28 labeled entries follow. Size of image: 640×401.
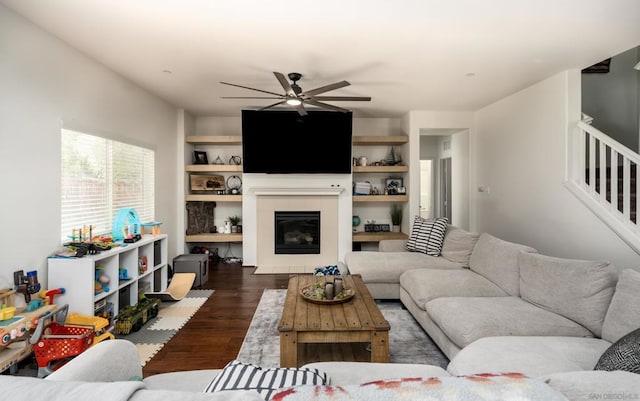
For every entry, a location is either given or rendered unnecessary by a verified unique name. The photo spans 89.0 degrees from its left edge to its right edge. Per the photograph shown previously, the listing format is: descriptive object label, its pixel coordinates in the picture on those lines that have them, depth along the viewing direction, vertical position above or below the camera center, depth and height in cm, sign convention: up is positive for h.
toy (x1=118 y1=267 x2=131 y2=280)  332 -77
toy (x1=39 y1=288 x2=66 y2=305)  253 -75
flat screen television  516 +91
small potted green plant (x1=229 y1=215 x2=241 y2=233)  571 -42
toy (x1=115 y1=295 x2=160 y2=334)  290 -109
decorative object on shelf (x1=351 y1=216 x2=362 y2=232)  596 -43
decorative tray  253 -79
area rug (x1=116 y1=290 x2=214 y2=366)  269 -121
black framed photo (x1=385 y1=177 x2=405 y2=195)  578 +23
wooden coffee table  209 -85
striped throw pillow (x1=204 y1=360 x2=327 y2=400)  122 -71
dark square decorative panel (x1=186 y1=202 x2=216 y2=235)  552 -33
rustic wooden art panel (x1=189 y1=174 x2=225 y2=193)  557 +26
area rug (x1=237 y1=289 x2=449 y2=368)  244 -120
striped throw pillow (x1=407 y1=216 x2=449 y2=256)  406 -50
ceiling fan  323 +111
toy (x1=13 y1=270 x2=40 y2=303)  239 -62
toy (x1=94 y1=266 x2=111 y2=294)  290 -74
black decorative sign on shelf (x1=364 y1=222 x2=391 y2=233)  592 -55
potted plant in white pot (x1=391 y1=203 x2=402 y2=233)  587 -35
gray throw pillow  124 -63
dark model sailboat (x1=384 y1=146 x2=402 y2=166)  582 +71
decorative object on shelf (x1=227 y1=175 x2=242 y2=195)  584 +28
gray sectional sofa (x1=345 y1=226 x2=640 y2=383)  168 -78
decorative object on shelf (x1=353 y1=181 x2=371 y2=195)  576 +16
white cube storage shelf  265 -70
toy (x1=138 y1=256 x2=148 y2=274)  362 -74
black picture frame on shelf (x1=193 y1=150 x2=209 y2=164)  567 +72
